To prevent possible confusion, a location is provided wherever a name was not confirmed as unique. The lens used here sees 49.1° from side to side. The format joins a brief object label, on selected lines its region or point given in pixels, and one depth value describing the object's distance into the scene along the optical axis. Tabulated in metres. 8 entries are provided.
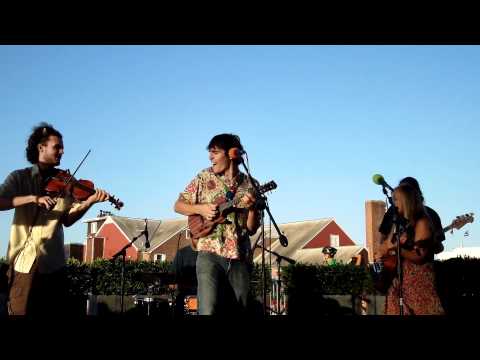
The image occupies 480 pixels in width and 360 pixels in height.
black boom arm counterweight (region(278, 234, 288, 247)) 5.57
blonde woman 5.19
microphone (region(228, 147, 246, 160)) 4.54
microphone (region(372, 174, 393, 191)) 5.80
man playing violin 4.06
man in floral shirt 4.21
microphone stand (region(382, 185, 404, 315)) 5.21
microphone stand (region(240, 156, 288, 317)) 4.55
